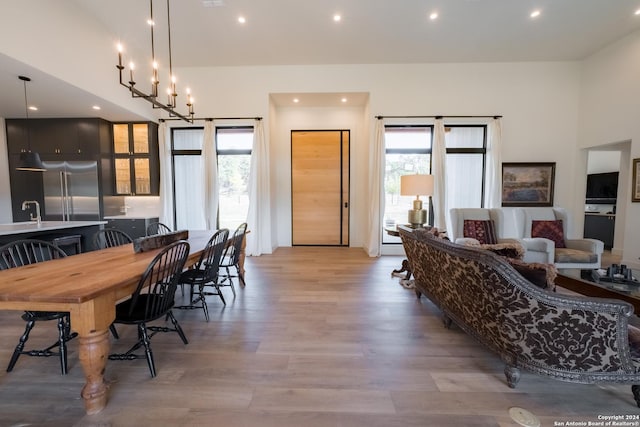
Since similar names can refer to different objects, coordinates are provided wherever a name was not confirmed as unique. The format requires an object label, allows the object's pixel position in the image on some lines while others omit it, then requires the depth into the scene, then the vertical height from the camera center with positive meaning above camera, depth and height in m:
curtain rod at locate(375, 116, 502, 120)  4.94 +1.66
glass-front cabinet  5.04 +0.85
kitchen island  2.95 -0.47
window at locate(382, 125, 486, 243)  5.10 +0.76
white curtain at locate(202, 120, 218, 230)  5.10 +0.45
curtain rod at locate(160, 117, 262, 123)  5.06 +1.66
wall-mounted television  5.88 +0.32
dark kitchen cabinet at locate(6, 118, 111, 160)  4.72 +1.16
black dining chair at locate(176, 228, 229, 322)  2.50 -0.80
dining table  1.31 -0.56
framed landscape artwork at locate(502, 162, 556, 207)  5.03 +0.30
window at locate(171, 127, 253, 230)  5.32 +0.59
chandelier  2.08 +1.09
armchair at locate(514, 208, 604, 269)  3.55 -0.66
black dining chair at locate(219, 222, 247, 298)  3.10 -0.61
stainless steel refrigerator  4.71 +0.15
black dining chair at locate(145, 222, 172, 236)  3.59 -0.48
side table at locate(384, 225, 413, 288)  3.47 -1.20
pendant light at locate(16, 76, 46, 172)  3.23 +0.48
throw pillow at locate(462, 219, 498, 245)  4.11 -0.55
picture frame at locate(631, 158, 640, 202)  4.05 +0.27
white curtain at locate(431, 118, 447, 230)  4.95 +0.51
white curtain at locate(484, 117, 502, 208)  4.89 +0.69
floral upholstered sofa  1.35 -0.75
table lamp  3.70 +0.13
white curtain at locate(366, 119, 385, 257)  5.00 +0.21
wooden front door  5.80 +0.26
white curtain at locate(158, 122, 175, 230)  5.12 +0.44
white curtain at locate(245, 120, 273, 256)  5.09 +0.14
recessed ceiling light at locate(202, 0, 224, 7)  3.41 +2.75
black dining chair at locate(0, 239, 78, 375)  1.72 -1.02
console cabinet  5.61 -0.68
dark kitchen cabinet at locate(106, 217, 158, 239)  4.81 -0.56
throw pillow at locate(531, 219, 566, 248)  3.97 -0.53
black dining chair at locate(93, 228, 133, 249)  2.84 -0.51
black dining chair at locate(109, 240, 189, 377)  1.68 -0.77
